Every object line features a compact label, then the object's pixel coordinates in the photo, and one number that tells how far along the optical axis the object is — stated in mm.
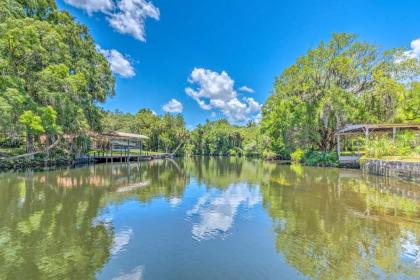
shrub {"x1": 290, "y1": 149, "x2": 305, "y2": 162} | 33219
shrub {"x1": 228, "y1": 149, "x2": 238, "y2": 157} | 72950
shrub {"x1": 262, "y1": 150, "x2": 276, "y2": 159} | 44391
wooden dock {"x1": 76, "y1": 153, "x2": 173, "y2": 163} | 30562
